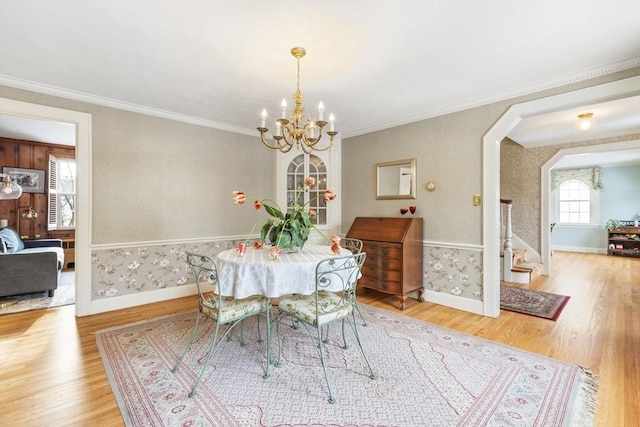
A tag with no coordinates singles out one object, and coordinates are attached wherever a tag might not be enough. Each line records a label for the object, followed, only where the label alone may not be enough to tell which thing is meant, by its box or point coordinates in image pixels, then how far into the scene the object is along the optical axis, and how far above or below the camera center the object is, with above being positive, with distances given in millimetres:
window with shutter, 5648 +372
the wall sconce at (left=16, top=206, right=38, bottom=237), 5285 -64
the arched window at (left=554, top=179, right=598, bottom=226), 7949 +269
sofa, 3449 -741
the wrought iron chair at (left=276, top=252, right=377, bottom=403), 1971 -675
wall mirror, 3818 +454
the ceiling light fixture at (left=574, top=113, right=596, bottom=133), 3762 +1186
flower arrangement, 2320 -142
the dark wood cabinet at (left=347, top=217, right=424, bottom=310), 3371 -535
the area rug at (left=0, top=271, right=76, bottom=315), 3332 -1107
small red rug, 3264 -1118
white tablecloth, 1988 -454
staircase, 4664 -855
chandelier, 2183 +696
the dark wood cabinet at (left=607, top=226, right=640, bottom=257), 7141 -715
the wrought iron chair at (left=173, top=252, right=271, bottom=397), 1975 -695
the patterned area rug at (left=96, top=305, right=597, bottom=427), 1624 -1144
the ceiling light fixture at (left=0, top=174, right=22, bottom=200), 4684 +371
